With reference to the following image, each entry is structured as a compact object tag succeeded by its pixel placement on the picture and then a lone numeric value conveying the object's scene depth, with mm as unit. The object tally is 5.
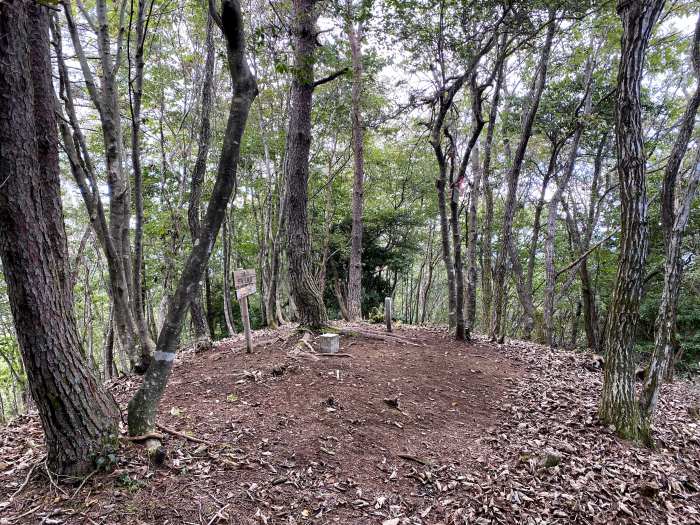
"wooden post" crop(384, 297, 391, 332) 7577
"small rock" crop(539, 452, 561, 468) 3321
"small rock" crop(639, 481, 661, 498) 3035
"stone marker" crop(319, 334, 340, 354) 5418
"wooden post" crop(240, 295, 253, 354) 5562
